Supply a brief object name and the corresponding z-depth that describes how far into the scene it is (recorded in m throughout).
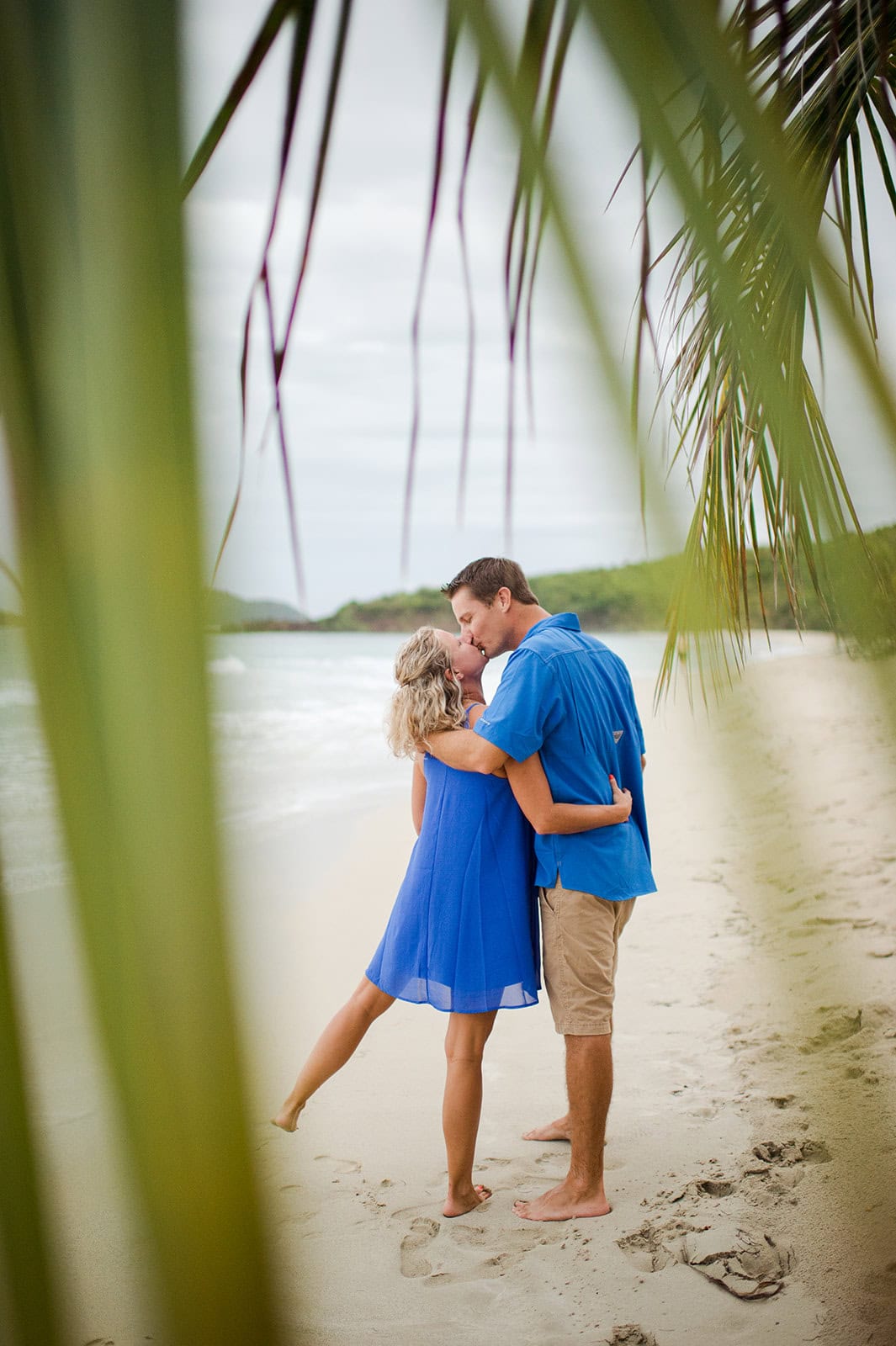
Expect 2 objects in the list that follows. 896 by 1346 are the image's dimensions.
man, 2.75
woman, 2.86
